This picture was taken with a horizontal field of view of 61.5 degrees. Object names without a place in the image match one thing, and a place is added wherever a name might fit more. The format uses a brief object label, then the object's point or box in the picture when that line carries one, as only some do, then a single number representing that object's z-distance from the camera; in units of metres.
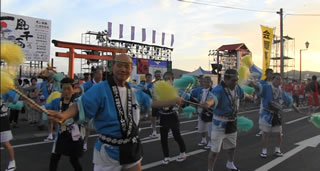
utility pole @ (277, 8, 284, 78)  20.70
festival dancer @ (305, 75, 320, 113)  12.62
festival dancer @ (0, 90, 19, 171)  4.64
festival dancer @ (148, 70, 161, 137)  8.27
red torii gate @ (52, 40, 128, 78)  11.34
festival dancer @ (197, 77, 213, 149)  6.77
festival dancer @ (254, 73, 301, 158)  6.08
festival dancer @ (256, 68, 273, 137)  6.46
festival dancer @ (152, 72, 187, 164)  5.47
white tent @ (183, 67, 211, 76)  20.05
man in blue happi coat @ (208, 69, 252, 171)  4.56
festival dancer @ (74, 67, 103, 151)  6.20
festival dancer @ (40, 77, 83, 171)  3.77
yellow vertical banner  15.72
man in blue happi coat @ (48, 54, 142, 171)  2.50
